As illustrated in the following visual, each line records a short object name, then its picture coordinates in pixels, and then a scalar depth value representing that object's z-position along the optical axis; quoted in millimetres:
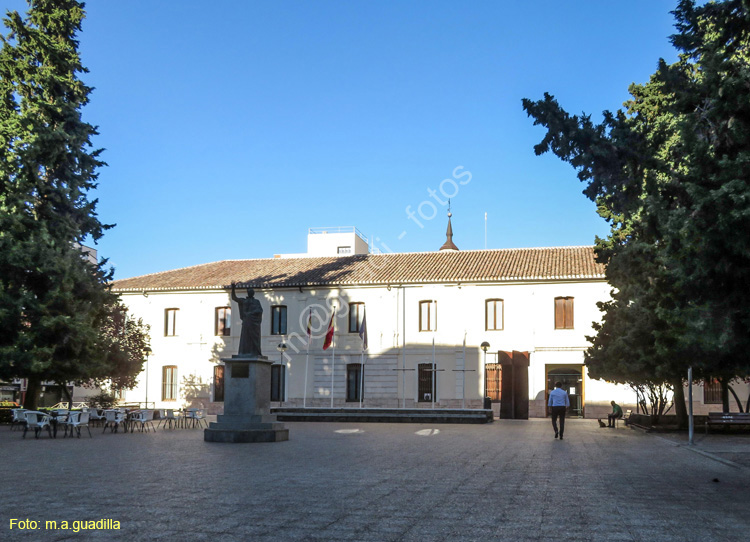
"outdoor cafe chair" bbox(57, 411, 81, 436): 18828
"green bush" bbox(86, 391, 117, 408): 33744
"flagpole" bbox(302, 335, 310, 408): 36200
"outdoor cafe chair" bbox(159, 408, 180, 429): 23641
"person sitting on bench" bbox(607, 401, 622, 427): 26123
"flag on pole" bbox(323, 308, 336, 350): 33500
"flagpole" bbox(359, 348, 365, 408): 35500
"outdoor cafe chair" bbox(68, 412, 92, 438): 18875
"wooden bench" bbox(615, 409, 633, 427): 28075
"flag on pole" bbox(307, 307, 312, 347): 34500
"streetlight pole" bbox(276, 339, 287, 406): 36844
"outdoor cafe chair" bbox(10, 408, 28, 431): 20045
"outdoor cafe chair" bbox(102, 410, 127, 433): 21656
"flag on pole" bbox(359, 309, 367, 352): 33294
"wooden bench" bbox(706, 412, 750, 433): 19625
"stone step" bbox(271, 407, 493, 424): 28625
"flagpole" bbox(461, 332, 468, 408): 33394
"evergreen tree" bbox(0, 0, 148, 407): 22156
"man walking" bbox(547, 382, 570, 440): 18656
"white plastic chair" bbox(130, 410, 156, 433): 21953
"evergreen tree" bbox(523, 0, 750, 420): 8727
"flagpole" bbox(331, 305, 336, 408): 35825
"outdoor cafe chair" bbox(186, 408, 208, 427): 24094
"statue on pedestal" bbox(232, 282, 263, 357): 18047
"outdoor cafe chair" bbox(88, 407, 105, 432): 25341
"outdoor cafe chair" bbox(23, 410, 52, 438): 18267
